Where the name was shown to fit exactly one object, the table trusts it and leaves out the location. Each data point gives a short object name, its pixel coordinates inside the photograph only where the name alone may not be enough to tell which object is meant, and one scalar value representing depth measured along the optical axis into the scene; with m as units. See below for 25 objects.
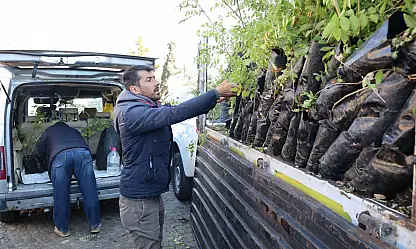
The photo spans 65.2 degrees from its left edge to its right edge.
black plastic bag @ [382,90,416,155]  1.12
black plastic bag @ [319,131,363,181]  1.42
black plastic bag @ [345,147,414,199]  1.14
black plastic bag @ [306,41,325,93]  1.69
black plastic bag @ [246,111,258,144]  2.46
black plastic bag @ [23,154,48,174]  5.00
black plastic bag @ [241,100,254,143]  2.61
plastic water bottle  5.18
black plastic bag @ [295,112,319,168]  1.72
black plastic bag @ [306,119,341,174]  1.57
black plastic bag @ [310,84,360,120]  1.45
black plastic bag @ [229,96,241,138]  2.91
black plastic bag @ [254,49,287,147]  2.06
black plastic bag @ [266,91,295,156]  1.90
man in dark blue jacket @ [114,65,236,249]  2.44
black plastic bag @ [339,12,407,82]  1.22
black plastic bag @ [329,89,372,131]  1.36
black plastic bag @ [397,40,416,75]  1.12
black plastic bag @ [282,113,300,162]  1.86
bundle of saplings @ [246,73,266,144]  2.37
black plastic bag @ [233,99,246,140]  2.77
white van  4.05
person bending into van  4.24
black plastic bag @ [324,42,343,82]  1.50
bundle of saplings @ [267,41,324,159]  1.69
